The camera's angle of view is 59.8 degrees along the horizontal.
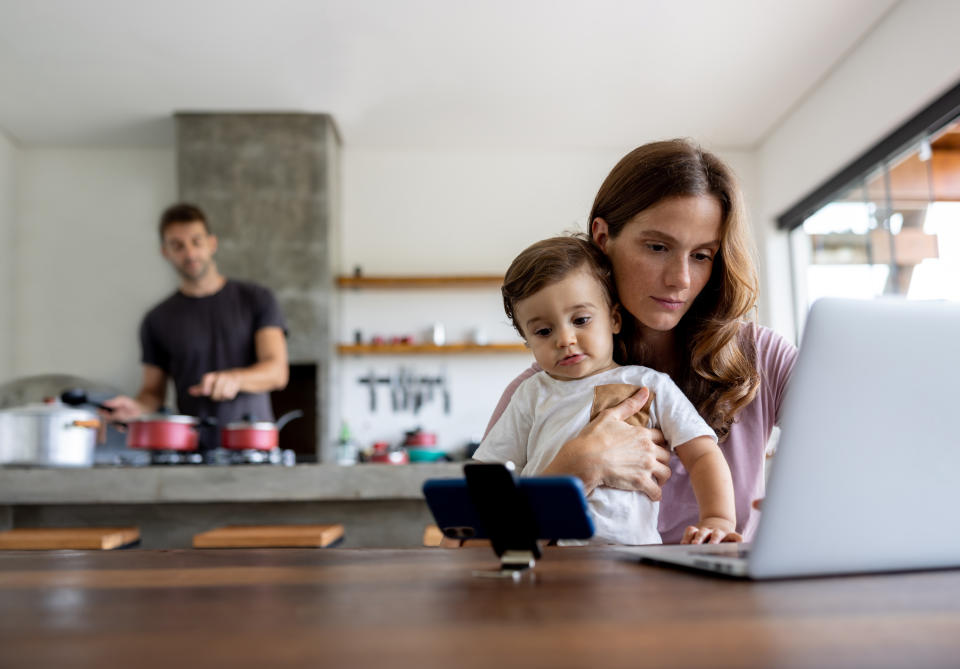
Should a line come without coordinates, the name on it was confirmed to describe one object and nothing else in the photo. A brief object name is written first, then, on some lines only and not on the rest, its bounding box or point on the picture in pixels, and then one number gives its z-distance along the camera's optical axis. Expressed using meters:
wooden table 0.41
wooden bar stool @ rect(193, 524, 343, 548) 2.44
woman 1.34
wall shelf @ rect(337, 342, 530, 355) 5.39
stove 2.94
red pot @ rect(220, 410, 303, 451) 2.96
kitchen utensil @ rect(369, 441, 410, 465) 4.13
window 3.89
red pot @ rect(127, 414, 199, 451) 2.90
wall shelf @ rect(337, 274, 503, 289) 5.45
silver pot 2.73
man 3.64
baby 1.26
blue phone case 0.67
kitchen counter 2.65
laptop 0.65
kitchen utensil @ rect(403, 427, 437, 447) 4.91
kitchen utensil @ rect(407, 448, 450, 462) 3.75
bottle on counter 5.18
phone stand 0.67
